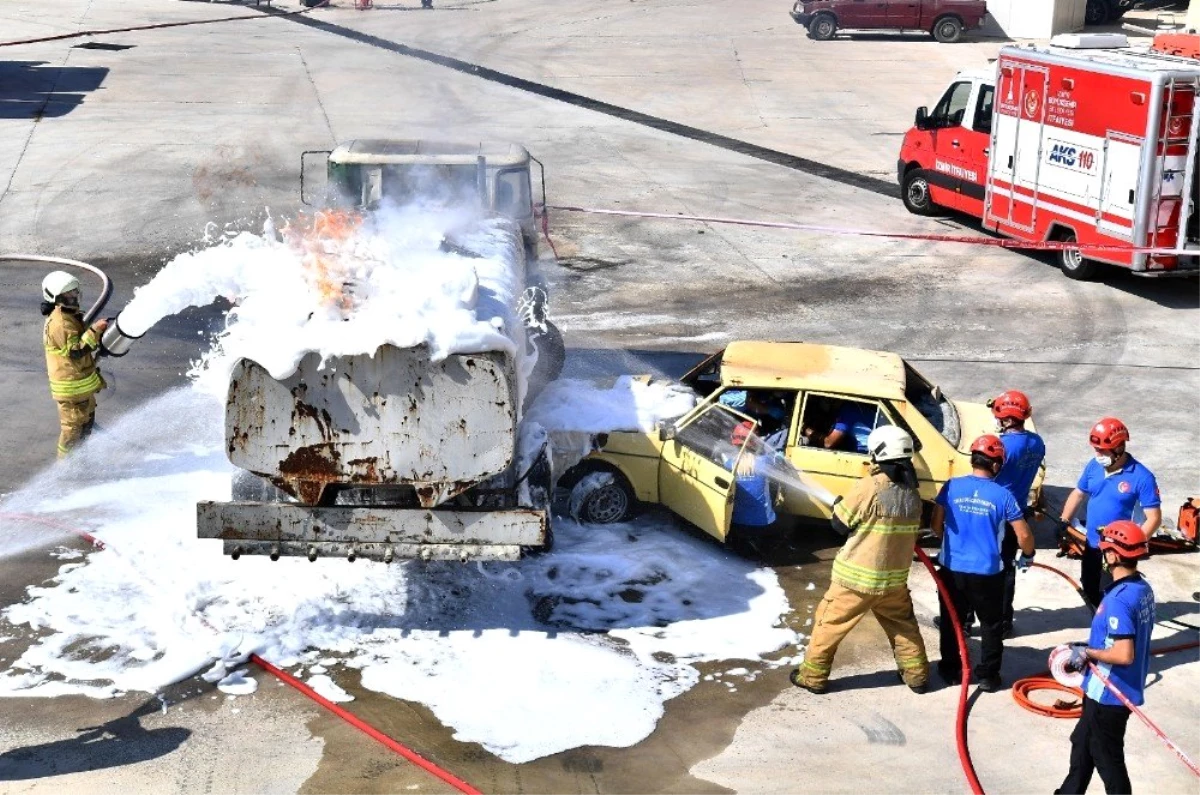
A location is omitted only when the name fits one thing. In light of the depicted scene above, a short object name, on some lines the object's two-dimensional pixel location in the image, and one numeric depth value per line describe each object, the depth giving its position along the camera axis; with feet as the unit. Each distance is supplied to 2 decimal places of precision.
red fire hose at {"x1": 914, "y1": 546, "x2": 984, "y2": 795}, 47.52
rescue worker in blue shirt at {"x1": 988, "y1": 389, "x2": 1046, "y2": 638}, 60.13
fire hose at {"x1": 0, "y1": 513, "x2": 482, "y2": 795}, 47.34
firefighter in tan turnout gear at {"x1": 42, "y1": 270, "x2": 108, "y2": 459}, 70.59
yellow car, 66.23
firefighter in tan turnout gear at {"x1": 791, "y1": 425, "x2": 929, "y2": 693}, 52.49
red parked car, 238.68
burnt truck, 53.67
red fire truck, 104.94
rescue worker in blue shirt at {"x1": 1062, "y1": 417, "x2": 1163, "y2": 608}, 55.98
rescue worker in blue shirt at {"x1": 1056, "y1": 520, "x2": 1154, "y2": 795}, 43.50
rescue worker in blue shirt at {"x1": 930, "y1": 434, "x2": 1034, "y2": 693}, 53.36
